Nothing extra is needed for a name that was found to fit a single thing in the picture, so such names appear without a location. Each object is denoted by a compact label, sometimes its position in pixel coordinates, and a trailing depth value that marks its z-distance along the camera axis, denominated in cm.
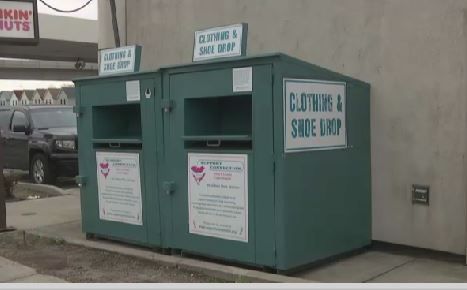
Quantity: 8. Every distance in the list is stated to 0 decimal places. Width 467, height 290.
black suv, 1313
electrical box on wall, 609
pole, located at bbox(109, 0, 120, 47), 946
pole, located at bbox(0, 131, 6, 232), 805
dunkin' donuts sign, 833
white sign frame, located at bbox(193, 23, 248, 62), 609
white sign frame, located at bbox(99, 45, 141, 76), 726
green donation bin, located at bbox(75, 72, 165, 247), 657
